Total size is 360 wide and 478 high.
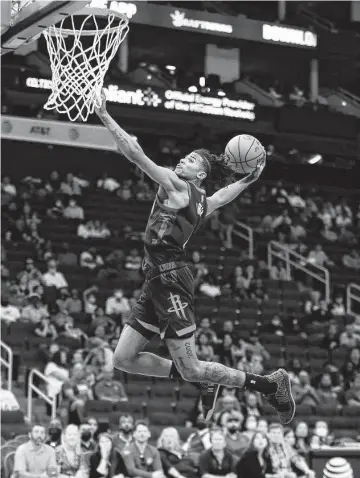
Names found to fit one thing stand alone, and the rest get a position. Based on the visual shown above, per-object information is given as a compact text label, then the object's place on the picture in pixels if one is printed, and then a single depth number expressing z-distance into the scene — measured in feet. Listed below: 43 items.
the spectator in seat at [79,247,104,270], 75.97
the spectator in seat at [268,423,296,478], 47.73
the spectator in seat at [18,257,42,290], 67.77
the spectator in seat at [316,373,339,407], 67.05
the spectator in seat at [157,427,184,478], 46.01
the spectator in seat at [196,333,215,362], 64.69
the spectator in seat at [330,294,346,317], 83.50
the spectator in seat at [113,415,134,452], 48.29
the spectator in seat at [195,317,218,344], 67.92
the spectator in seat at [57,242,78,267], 76.18
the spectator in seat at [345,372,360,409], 67.72
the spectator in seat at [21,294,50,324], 63.83
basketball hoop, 30.32
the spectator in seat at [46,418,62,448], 48.65
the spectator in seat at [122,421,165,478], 45.27
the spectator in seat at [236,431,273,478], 43.19
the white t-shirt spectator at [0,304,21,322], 62.54
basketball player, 28.27
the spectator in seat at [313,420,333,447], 56.59
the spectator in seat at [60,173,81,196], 88.43
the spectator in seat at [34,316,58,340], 62.59
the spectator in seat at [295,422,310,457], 55.67
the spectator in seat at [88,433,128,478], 44.83
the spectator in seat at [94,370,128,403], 58.59
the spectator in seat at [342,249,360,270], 93.25
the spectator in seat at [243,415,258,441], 55.14
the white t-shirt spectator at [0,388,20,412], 55.40
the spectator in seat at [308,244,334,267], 90.48
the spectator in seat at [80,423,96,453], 49.47
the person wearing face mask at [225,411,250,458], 50.48
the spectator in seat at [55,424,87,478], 46.32
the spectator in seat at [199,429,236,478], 44.91
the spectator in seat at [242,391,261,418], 60.08
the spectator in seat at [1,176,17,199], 82.38
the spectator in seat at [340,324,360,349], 76.33
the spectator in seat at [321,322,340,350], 76.28
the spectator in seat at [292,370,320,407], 65.87
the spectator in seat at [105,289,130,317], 69.48
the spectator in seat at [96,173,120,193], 93.56
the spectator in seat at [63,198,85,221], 83.05
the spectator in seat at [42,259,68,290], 70.08
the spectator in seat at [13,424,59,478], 43.50
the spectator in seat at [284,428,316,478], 50.16
